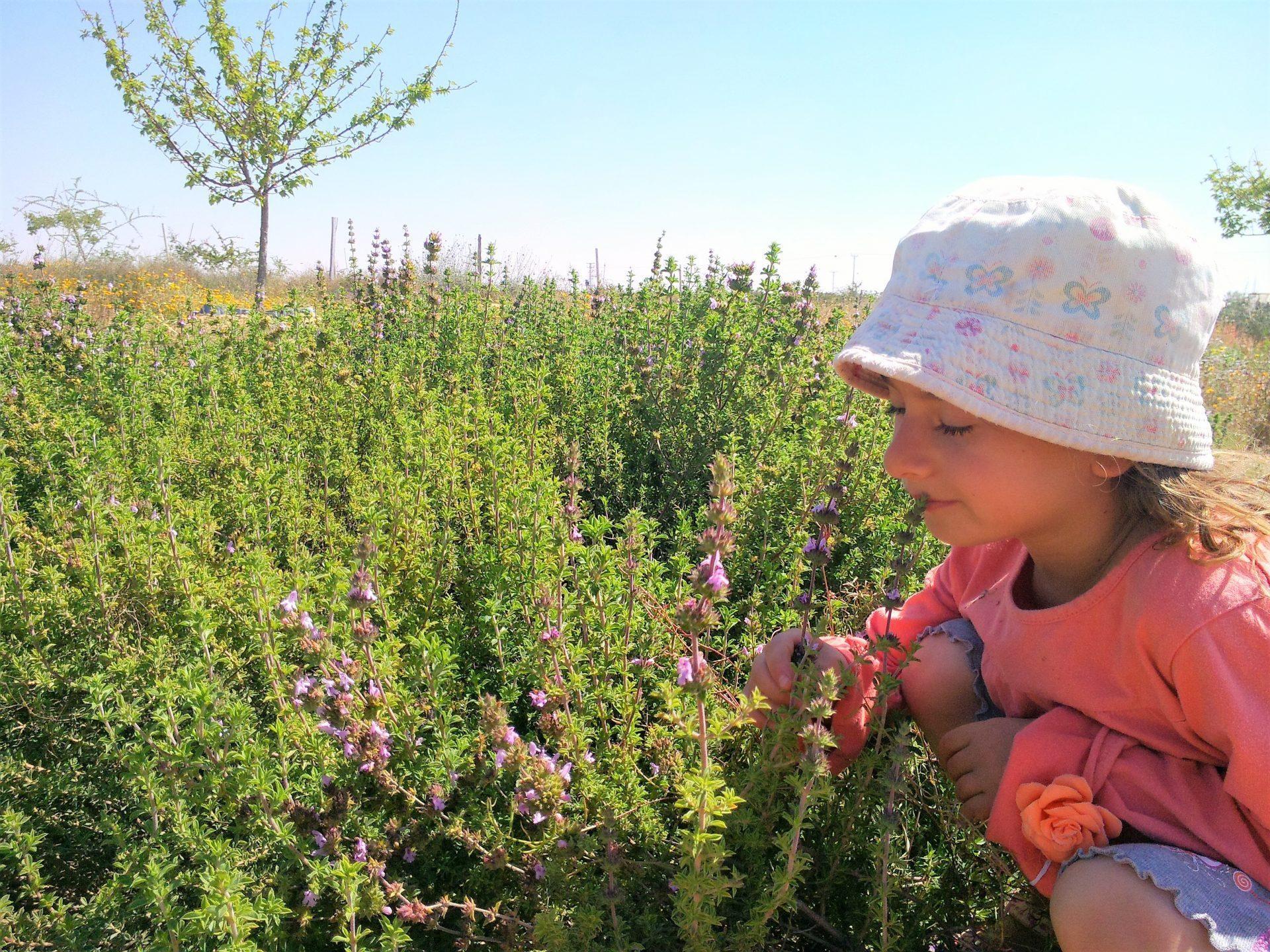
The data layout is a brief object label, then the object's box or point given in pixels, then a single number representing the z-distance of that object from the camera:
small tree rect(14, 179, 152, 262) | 15.40
